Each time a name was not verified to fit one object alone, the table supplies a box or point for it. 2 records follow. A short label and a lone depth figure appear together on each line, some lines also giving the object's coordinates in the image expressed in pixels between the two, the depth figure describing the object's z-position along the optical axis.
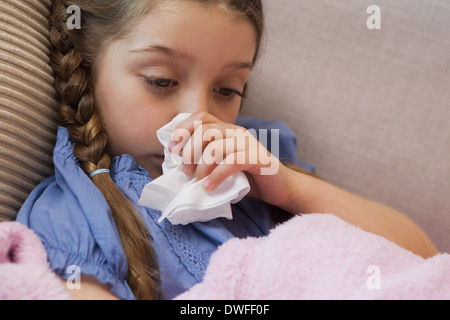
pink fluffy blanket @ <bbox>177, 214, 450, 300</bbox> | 0.53
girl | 0.63
